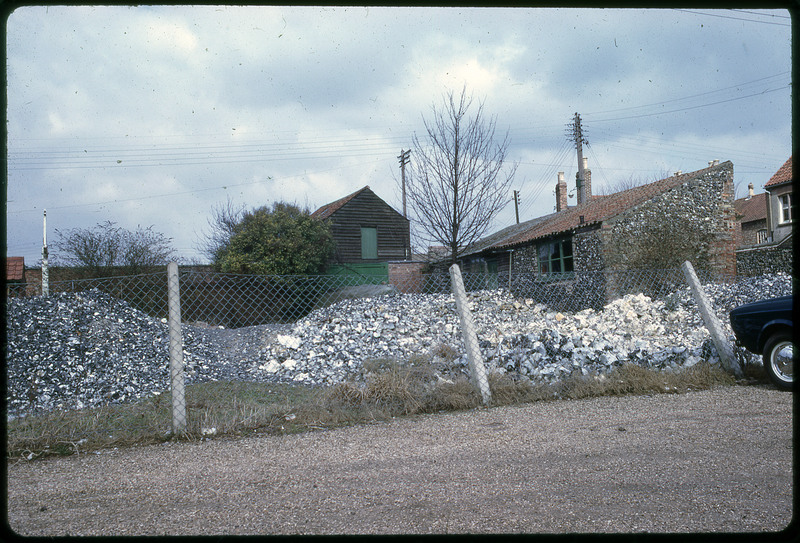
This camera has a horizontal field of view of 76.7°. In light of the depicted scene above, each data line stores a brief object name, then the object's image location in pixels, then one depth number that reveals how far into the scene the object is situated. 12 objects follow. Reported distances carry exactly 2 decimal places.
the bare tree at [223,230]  26.00
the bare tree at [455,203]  18.73
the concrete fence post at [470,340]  5.13
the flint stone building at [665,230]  16.97
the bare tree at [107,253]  15.95
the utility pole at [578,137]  32.88
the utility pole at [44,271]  15.33
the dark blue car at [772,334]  5.39
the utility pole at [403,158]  35.97
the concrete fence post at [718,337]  5.93
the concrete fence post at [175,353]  4.25
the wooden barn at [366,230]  29.78
